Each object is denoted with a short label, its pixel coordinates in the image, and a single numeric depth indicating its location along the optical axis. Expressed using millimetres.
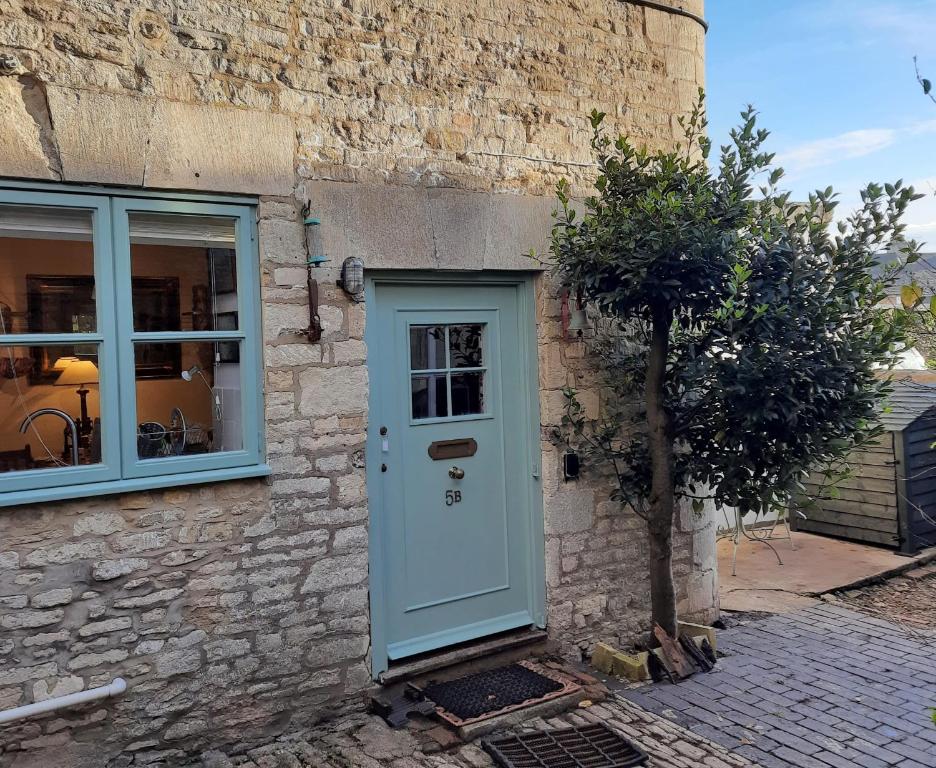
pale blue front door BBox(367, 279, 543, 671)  4805
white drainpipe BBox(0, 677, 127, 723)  3615
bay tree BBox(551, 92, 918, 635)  4664
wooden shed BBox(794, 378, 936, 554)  7652
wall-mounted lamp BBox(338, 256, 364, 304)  4473
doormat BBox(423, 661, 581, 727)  4473
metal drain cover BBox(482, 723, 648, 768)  4062
